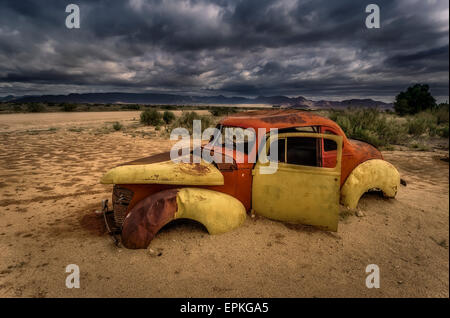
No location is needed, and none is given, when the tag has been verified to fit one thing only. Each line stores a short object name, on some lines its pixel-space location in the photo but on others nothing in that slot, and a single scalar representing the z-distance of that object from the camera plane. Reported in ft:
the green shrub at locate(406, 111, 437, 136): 38.27
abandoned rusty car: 9.30
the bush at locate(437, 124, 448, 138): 34.76
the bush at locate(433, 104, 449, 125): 43.94
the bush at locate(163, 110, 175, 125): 59.98
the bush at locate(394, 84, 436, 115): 93.30
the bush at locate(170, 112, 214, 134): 51.26
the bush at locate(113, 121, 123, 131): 47.45
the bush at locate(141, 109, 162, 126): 58.13
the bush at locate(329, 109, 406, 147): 30.22
